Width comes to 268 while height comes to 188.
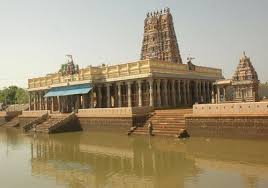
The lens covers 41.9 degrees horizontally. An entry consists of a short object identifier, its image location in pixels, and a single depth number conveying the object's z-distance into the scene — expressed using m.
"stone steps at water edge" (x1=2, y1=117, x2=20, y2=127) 52.62
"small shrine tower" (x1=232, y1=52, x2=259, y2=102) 40.69
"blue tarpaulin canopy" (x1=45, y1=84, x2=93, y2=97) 42.78
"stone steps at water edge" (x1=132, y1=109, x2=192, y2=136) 29.80
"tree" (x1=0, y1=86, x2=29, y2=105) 103.30
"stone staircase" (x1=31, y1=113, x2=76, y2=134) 38.19
